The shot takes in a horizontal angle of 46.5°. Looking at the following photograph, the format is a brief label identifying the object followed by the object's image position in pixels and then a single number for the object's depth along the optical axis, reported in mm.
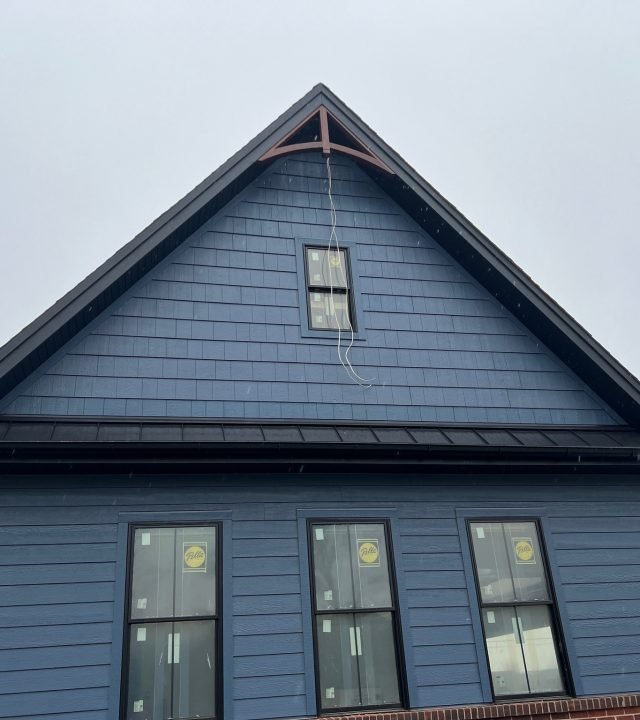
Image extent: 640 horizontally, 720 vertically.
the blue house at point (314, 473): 7320
